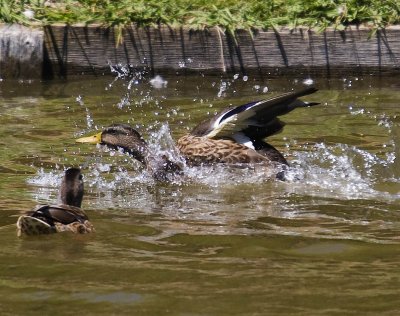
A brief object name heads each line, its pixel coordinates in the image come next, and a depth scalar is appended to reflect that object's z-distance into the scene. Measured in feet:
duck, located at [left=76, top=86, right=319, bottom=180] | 55.42
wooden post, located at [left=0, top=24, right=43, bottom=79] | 71.97
